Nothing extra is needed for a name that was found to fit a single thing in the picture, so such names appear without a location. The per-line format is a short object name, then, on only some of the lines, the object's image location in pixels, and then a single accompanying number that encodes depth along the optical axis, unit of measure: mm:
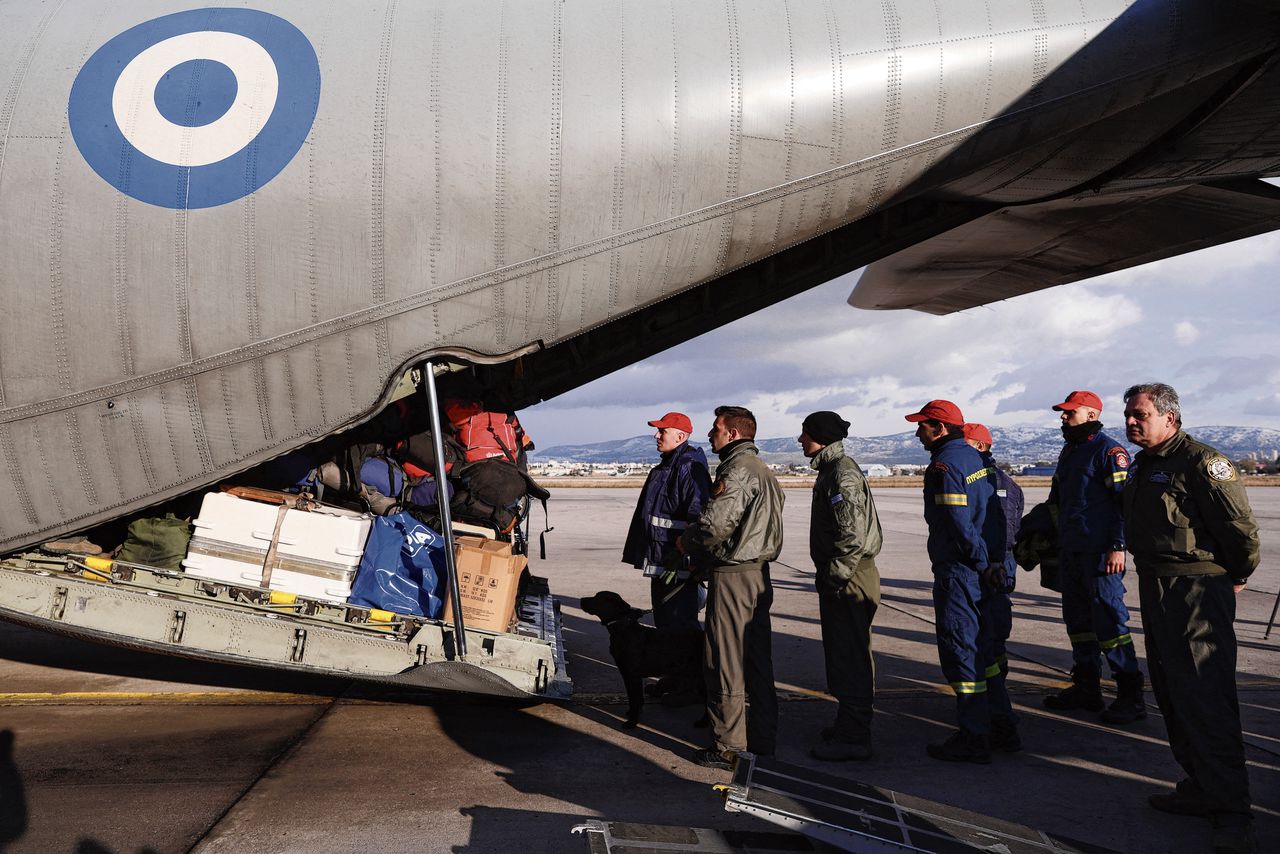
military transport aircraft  4691
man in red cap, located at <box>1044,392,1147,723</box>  5387
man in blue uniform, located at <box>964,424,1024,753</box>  4801
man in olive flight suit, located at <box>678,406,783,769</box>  4512
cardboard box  5176
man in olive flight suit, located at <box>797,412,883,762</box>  4691
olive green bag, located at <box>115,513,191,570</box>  5199
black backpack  5992
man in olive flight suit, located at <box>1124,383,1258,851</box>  3666
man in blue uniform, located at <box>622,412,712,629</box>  5594
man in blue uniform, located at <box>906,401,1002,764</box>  4664
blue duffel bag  5234
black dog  5023
